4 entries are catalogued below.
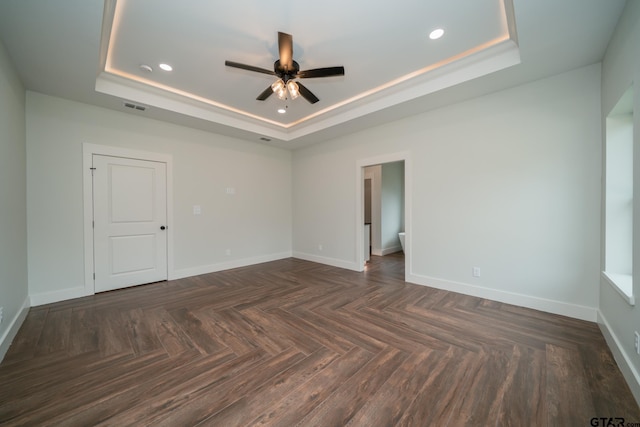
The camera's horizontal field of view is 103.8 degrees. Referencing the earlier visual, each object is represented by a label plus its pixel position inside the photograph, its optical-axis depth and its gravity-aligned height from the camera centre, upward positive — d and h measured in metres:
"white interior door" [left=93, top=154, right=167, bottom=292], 3.77 -0.16
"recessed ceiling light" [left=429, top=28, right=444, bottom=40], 2.44 +1.76
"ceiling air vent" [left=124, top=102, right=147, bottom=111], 3.63 +1.56
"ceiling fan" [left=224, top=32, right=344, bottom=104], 2.30 +1.41
